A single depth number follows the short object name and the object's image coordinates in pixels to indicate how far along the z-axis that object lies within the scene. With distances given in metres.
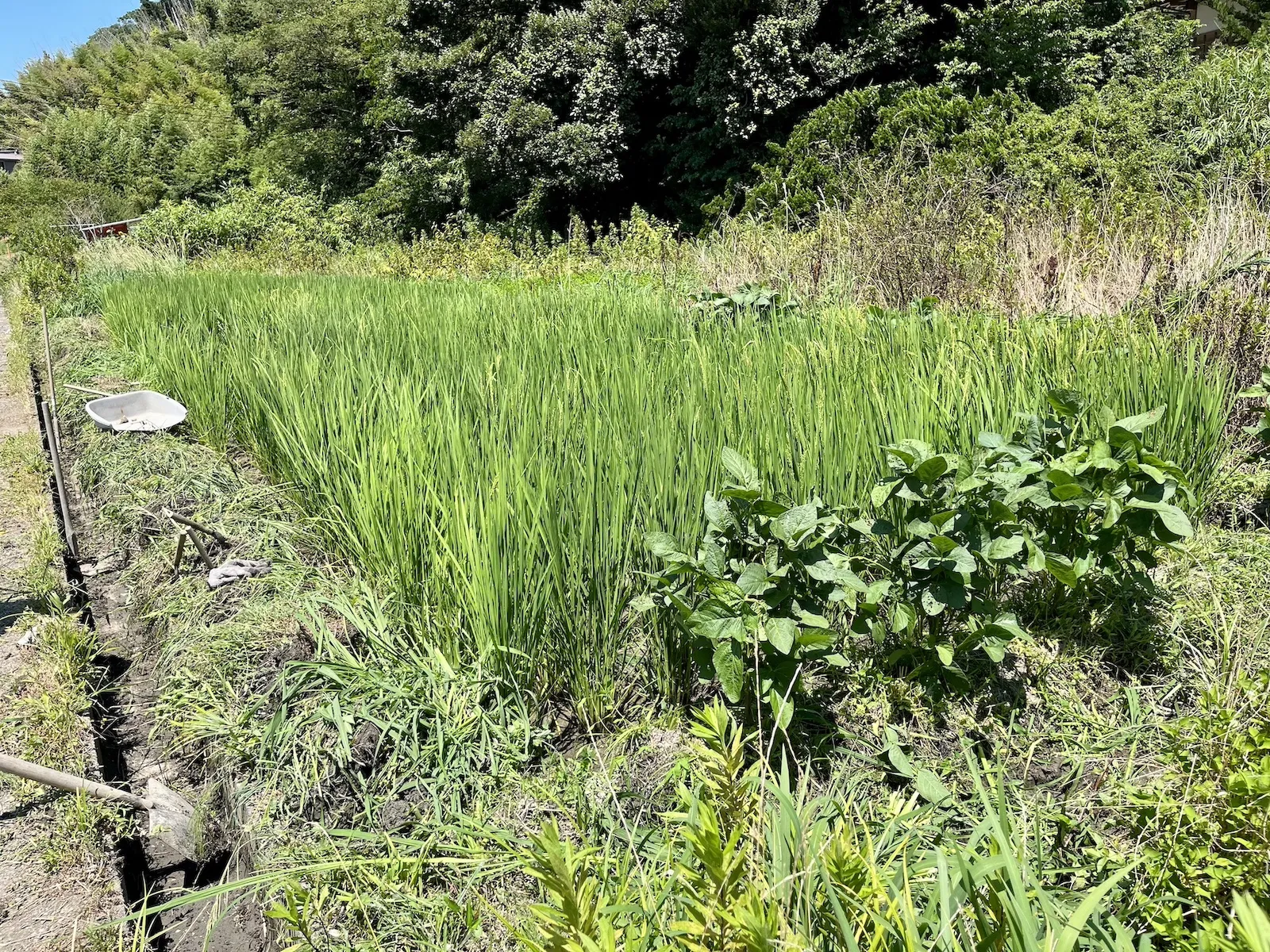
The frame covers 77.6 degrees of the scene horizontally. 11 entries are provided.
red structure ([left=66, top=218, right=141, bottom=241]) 17.66
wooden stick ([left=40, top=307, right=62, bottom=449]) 4.10
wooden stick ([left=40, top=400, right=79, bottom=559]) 2.93
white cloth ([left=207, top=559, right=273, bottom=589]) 2.26
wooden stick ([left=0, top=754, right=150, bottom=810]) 1.36
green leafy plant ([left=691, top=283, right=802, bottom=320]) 3.84
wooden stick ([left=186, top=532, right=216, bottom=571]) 2.25
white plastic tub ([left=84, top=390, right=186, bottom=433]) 3.56
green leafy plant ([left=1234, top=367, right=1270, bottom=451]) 2.41
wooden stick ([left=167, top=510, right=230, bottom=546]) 2.22
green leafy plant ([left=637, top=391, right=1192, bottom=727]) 1.47
